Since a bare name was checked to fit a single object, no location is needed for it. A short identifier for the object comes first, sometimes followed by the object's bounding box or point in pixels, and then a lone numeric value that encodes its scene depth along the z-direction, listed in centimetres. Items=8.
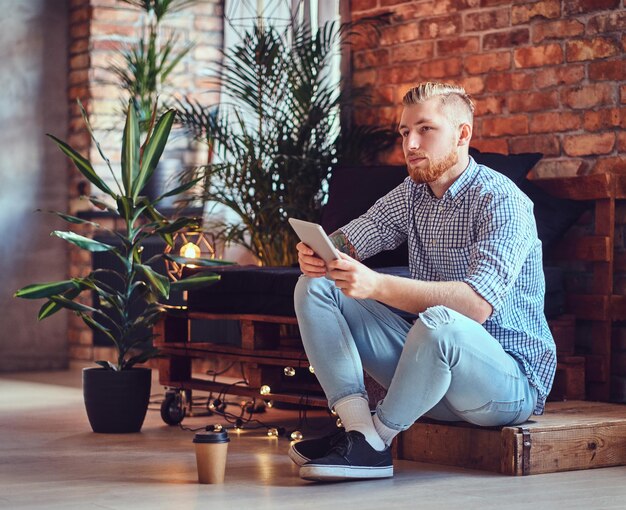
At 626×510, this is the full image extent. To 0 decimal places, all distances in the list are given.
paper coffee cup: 312
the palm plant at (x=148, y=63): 609
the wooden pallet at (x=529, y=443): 331
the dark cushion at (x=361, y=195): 439
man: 310
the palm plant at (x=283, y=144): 509
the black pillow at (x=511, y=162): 432
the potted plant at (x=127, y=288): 426
